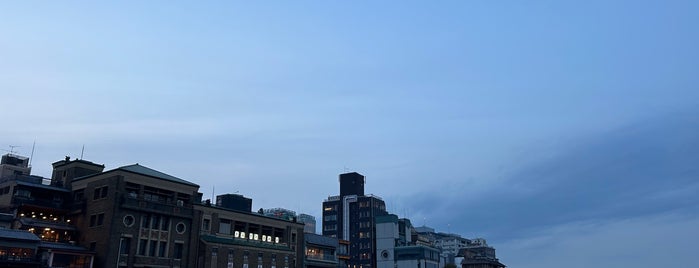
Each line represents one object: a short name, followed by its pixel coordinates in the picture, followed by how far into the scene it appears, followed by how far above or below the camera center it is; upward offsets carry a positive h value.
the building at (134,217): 98.62 +14.79
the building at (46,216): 94.31 +14.98
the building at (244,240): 111.06 +13.14
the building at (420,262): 199.00 +14.87
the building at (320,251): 140.88 +13.30
